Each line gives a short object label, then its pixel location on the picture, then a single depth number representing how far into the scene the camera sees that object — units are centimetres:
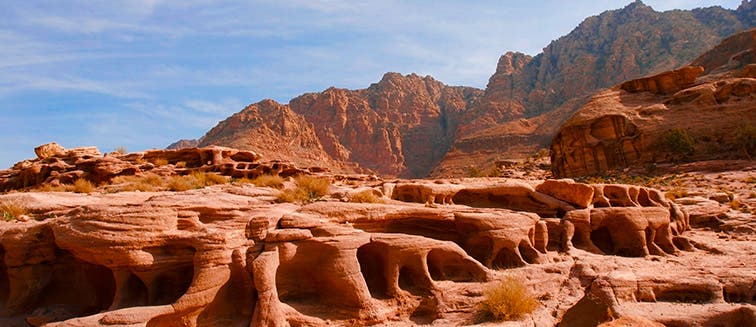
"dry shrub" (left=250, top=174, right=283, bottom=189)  1357
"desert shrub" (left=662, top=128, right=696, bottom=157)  2694
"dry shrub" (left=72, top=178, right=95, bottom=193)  1312
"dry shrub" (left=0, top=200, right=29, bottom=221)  865
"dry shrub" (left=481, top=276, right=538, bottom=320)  769
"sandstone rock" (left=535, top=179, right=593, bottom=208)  1251
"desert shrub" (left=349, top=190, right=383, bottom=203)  1038
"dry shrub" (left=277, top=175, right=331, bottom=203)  1017
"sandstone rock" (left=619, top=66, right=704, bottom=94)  3350
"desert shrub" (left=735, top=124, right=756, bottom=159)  2541
